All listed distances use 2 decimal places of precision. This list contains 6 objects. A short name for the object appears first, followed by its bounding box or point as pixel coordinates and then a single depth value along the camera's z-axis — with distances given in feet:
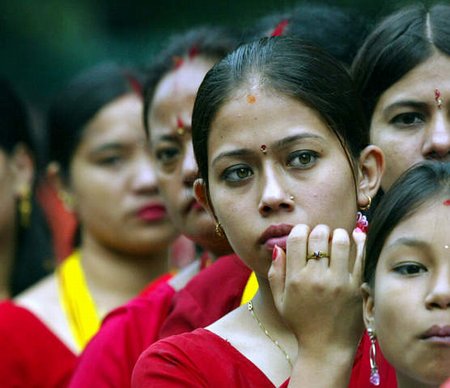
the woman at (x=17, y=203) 36.58
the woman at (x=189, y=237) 22.31
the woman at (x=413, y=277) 15.94
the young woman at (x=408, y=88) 20.67
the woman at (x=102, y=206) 33.58
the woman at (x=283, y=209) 17.71
